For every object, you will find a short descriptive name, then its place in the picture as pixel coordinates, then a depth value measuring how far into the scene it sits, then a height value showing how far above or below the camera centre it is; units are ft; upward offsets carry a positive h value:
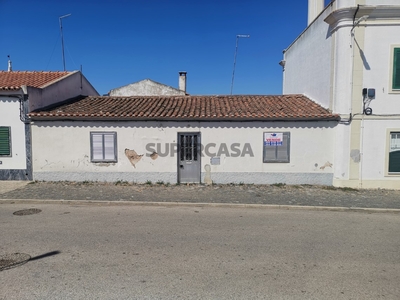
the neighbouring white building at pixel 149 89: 73.31 +13.45
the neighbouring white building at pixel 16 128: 35.83 +1.18
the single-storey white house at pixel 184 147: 35.40 -1.26
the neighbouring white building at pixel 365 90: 32.81 +5.93
